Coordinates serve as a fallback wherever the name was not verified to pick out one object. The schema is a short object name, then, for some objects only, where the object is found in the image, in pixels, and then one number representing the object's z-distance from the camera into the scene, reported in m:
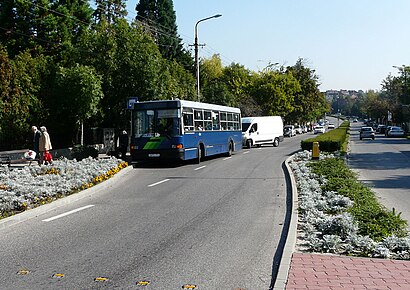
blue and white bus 22.77
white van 42.47
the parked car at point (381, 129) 82.47
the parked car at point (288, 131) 78.06
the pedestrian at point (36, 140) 21.83
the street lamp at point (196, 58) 37.51
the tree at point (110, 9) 60.83
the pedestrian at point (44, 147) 20.88
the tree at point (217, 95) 59.00
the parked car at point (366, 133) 60.88
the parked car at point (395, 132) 67.88
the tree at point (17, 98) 27.33
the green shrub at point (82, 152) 27.32
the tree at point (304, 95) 92.09
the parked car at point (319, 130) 84.28
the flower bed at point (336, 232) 7.23
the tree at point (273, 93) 76.88
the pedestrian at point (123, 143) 28.61
